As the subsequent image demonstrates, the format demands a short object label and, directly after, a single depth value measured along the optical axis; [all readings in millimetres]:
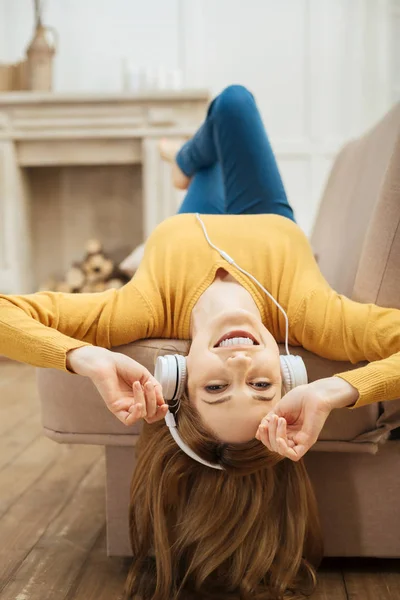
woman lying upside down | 1068
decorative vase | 3738
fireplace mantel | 3605
